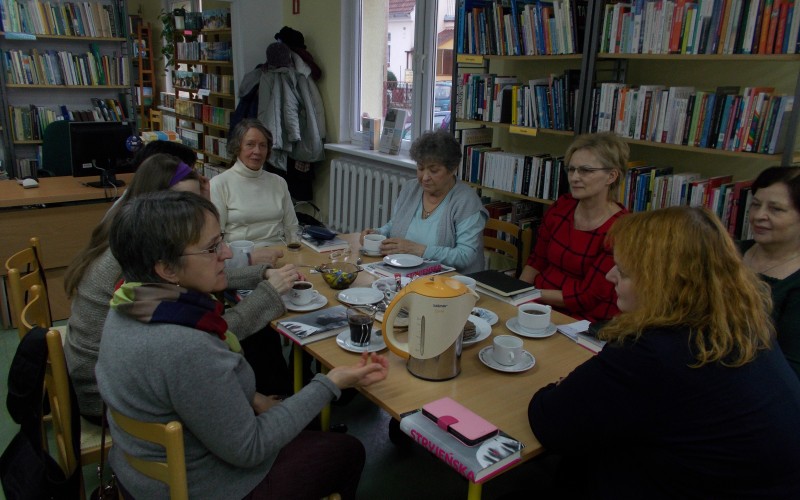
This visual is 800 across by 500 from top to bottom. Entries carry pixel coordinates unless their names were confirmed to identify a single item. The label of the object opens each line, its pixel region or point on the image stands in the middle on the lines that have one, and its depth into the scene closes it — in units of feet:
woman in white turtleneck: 9.41
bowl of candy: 6.78
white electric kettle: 4.57
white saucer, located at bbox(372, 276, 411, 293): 6.81
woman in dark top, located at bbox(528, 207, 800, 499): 3.52
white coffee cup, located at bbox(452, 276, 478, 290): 6.55
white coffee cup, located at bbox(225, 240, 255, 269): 7.30
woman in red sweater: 7.25
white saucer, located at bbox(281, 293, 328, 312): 6.17
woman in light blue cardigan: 8.14
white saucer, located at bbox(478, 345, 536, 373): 5.04
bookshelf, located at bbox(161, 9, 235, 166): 18.45
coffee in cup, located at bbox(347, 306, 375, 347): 5.28
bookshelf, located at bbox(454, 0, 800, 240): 7.42
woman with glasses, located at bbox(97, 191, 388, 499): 3.76
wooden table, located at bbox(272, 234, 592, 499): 4.38
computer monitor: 11.84
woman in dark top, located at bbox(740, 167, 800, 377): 5.77
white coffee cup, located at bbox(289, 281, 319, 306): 6.23
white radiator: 14.26
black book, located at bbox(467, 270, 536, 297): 6.73
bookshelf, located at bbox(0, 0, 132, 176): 15.23
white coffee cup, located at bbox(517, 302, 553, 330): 5.78
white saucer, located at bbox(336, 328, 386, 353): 5.32
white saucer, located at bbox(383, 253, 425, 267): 7.61
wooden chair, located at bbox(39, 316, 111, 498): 4.73
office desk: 10.80
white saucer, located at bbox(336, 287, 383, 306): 6.34
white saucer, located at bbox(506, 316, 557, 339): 5.75
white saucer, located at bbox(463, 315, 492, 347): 5.56
